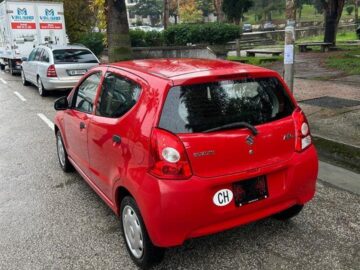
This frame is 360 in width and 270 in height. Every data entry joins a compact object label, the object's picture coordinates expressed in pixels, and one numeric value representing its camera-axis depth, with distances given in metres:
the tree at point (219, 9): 30.10
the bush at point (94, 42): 24.80
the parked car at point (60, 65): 11.99
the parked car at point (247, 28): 51.99
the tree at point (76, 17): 24.52
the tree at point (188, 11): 59.75
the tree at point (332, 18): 21.19
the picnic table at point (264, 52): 18.42
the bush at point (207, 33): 21.19
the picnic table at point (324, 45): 20.47
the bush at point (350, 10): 76.00
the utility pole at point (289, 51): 6.91
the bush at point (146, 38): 23.91
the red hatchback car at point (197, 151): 2.94
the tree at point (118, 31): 11.98
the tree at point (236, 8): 30.53
